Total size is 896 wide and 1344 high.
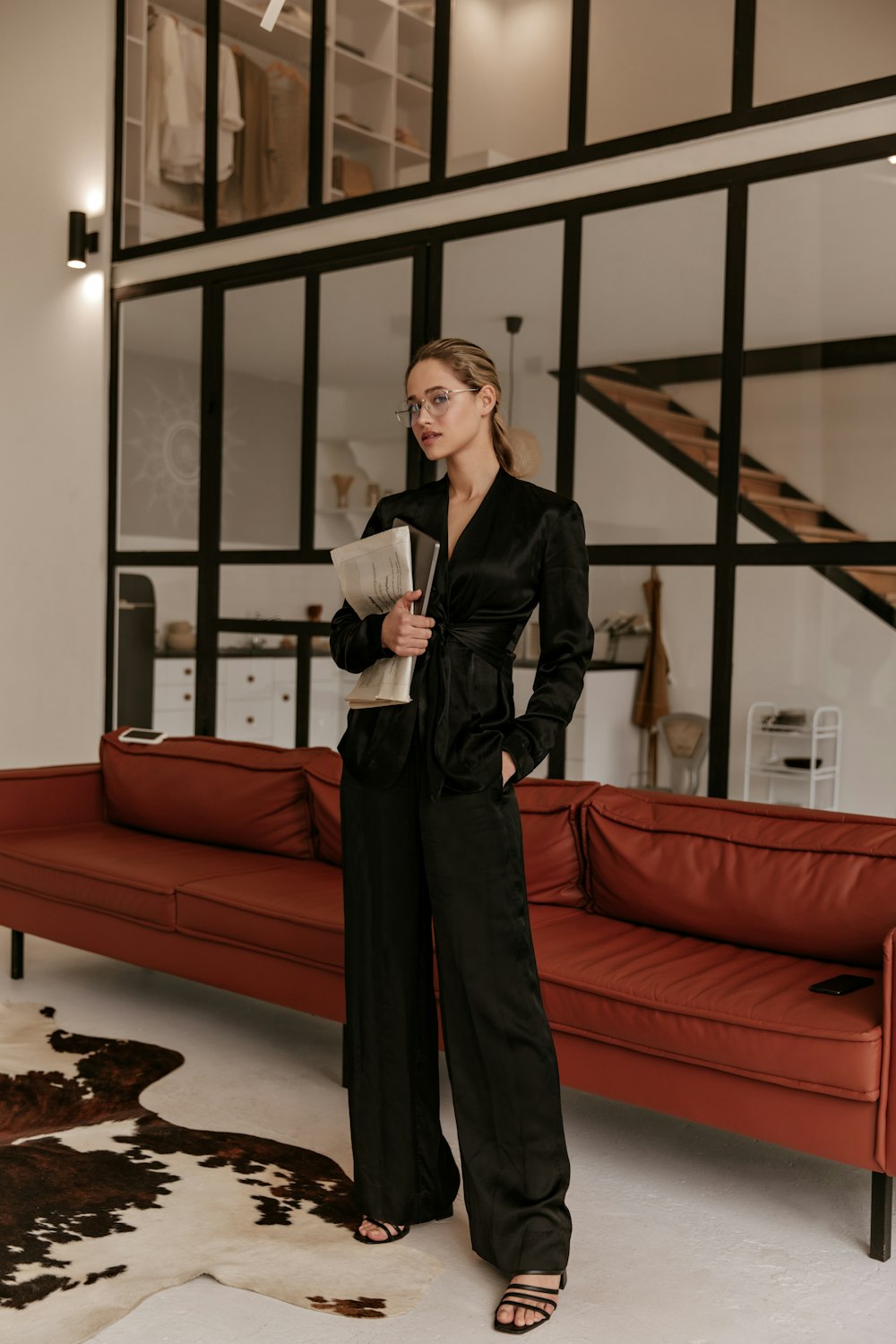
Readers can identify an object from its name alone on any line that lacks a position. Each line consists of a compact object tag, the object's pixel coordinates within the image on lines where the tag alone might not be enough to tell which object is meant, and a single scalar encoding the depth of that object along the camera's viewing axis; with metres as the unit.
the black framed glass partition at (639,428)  3.79
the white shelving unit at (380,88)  4.77
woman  2.18
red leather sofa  2.43
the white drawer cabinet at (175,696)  5.61
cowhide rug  2.19
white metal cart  3.83
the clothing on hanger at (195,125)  5.48
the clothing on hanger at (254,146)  5.33
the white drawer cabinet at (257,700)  5.27
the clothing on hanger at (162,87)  5.64
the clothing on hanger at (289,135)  5.19
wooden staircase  3.78
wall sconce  5.94
